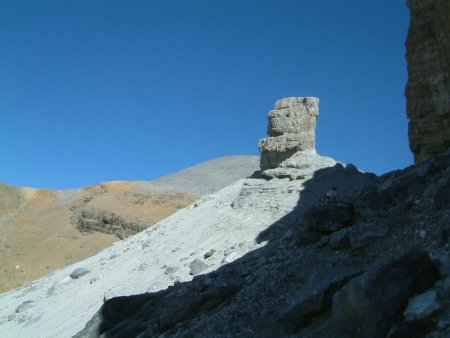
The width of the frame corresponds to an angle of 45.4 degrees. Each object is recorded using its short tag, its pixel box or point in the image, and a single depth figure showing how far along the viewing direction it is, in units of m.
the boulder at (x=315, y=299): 7.05
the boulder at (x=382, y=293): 5.93
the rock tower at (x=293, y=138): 19.52
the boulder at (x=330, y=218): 9.70
